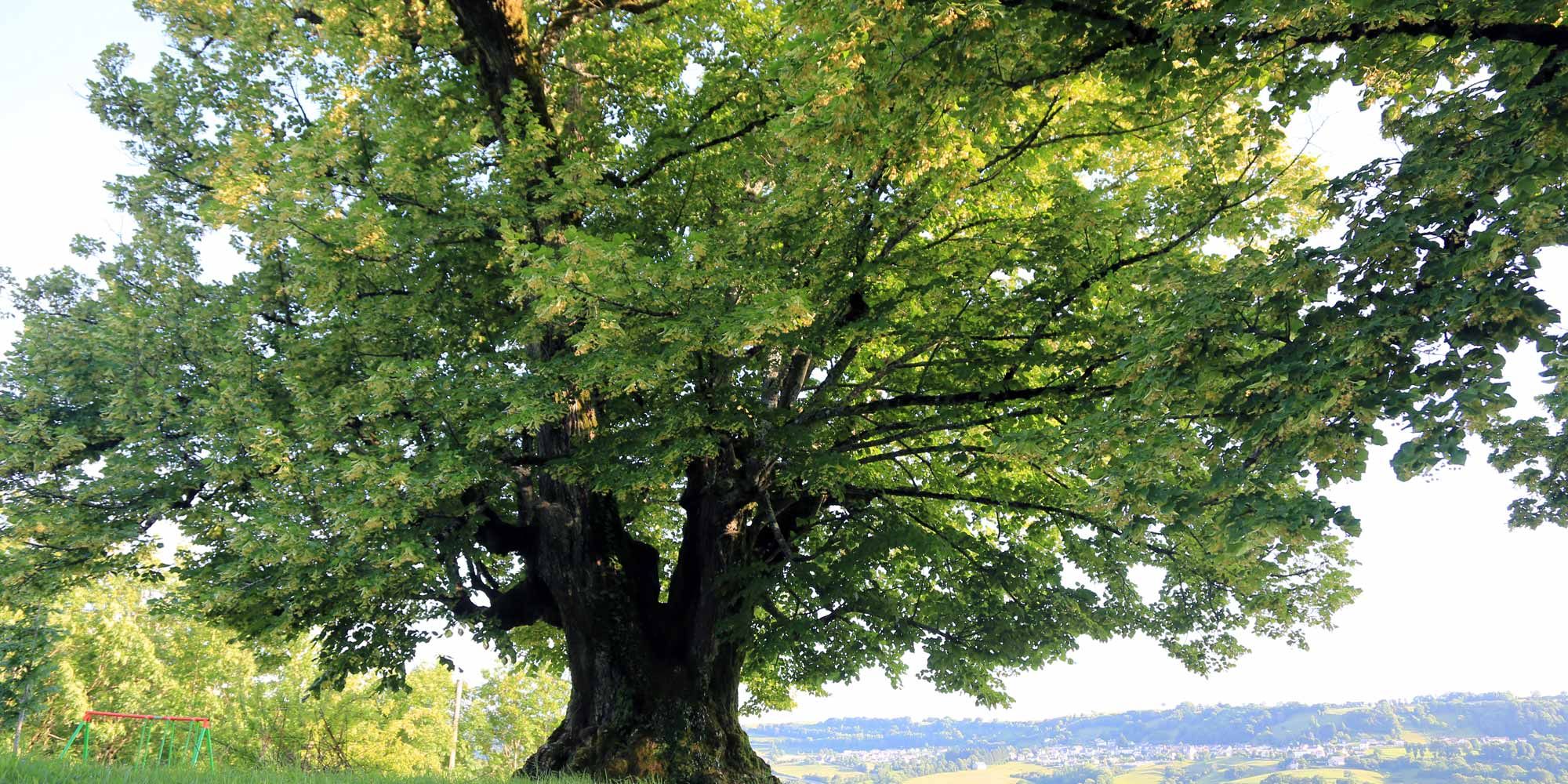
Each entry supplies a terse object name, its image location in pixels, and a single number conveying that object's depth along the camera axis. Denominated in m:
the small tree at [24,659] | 13.75
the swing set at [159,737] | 8.60
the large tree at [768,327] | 5.89
